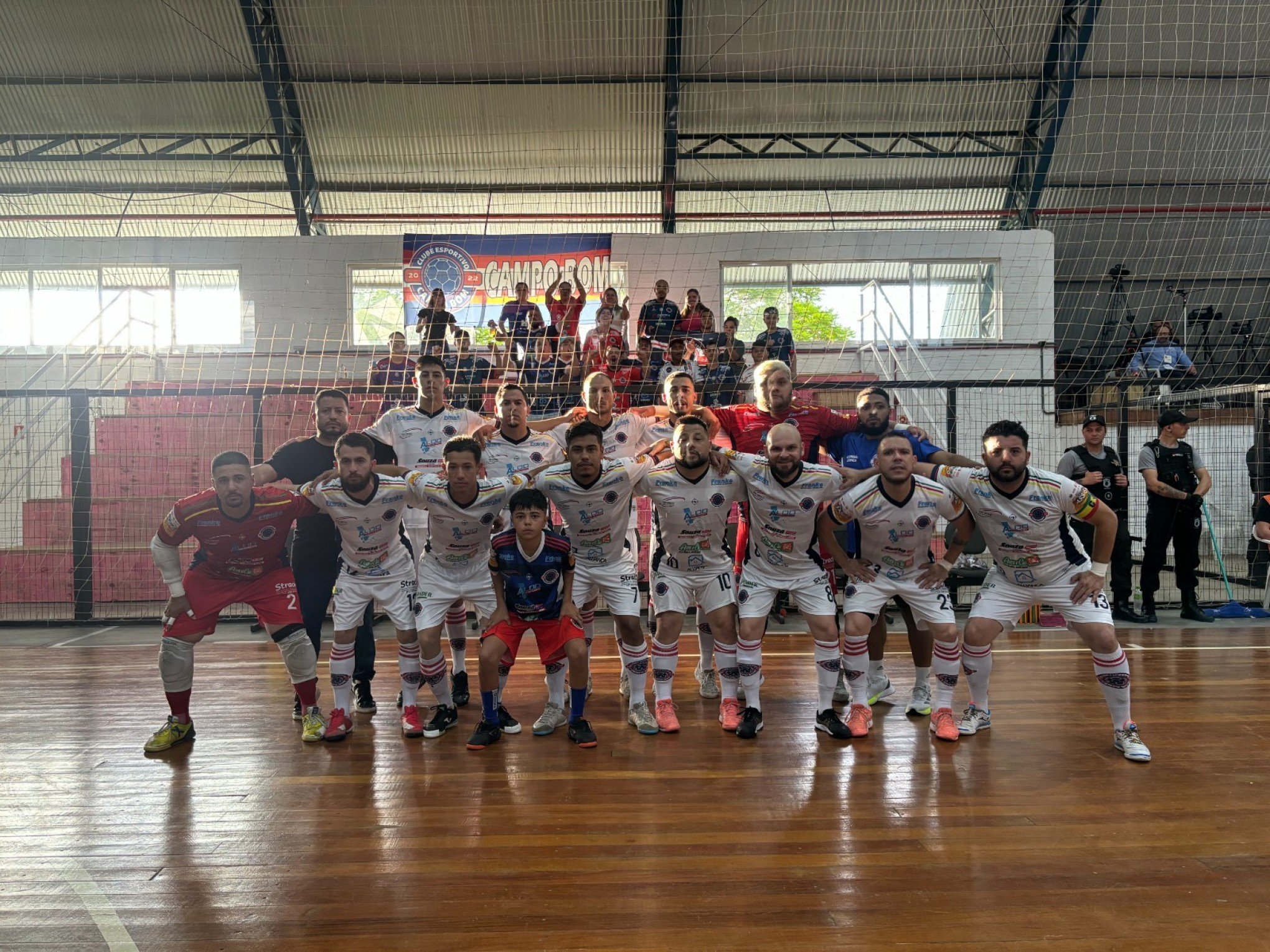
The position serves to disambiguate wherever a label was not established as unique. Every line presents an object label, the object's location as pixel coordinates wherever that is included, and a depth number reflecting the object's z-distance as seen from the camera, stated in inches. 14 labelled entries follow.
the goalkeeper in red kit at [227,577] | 196.1
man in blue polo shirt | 210.2
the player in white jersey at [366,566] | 196.9
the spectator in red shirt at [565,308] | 478.6
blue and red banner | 587.5
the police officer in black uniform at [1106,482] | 317.7
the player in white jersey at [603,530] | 198.4
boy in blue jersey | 189.9
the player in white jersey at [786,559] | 194.5
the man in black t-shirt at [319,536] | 218.5
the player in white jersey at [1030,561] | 181.6
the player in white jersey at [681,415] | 222.4
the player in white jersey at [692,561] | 201.0
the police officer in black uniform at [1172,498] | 328.2
